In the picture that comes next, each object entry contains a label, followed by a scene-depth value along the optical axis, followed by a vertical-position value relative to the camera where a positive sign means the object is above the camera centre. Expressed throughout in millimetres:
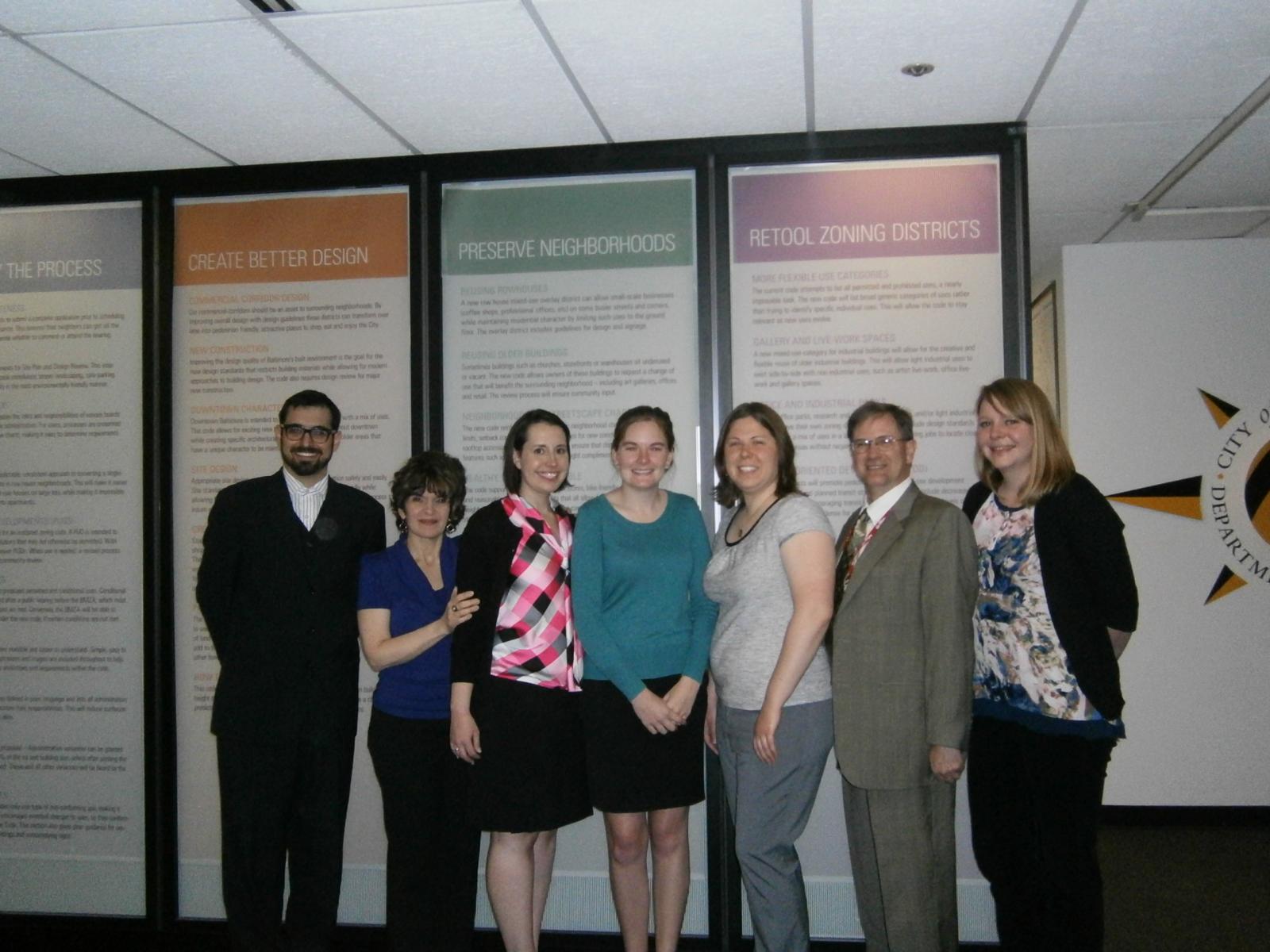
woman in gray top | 2266 -520
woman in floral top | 2221 -455
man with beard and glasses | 2629 -534
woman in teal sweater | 2418 -411
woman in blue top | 2494 -628
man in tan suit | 2213 -519
